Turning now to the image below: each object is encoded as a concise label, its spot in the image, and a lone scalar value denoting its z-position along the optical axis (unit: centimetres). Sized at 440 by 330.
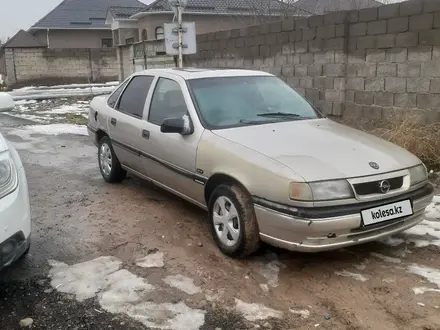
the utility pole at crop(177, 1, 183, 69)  973
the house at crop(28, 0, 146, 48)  3669
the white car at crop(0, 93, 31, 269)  304
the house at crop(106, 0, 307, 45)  2903
